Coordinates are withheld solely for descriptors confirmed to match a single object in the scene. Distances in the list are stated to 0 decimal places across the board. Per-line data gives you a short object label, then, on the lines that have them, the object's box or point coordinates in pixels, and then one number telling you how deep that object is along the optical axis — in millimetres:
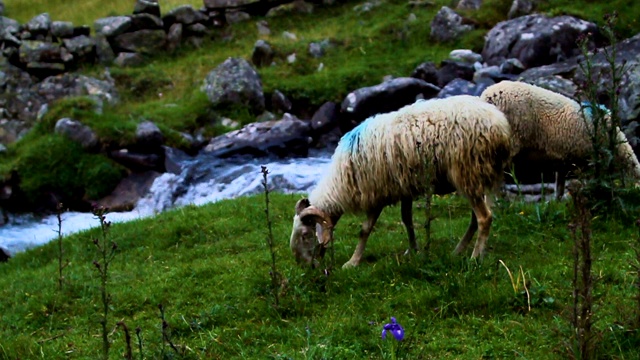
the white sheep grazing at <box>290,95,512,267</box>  6598
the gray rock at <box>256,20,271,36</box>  23219
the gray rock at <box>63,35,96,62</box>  20953
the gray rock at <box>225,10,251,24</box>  23703
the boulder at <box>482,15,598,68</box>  17047
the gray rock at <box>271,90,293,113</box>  18375
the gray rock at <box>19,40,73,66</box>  20438
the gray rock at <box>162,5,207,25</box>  22969
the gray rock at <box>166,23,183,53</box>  22328
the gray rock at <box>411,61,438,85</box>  17859
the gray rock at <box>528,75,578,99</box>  14199
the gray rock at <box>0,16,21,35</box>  21344
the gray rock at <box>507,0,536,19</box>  19766
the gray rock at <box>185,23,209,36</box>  22906
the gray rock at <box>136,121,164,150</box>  16328
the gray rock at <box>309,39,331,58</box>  20828
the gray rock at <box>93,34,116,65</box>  21188
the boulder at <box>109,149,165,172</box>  16000
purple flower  4189
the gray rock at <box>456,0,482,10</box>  21375
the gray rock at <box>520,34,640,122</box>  12750
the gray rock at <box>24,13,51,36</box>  21531
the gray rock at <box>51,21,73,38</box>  21688
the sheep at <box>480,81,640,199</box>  9305
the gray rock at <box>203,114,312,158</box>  16453
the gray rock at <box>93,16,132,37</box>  21984
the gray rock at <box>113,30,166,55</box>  21875
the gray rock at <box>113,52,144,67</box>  21234
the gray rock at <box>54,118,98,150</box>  16438
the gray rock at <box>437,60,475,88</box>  17531
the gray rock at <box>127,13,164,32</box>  22312
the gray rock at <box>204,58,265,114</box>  18203
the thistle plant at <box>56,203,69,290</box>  7457
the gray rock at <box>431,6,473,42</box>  20250
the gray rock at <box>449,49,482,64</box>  18312
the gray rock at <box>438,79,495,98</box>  15875
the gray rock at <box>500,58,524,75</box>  16812
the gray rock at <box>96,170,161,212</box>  15094
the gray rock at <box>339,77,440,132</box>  16922
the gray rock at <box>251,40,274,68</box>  20594
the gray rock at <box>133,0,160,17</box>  22656
